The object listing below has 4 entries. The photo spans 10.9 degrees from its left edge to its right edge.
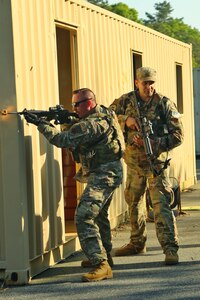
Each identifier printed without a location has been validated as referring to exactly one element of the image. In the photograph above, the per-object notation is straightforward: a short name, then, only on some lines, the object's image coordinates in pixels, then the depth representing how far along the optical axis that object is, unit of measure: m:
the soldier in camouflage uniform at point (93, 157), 9.30
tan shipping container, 9.48
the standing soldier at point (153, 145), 10.60
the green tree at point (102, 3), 170.18
